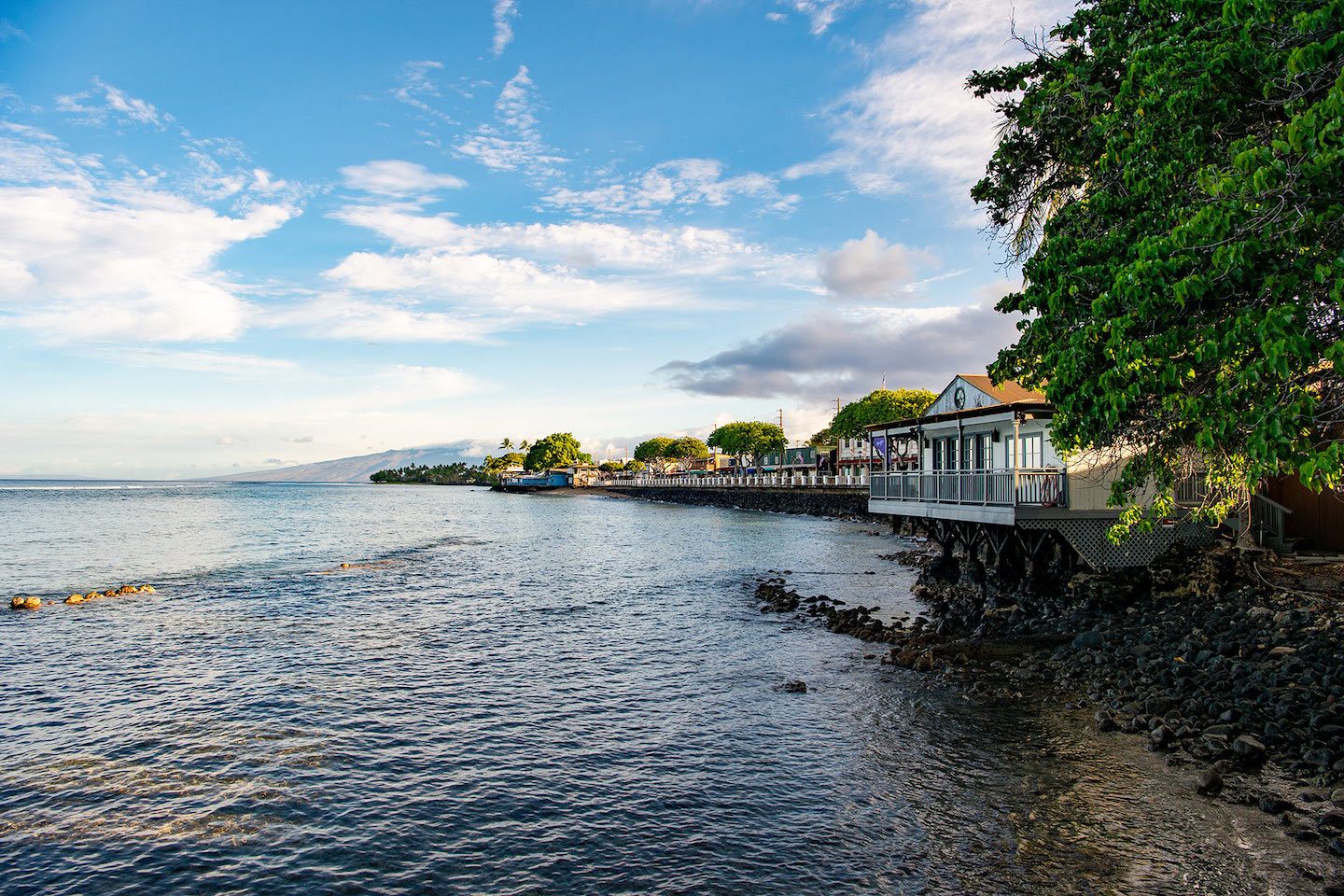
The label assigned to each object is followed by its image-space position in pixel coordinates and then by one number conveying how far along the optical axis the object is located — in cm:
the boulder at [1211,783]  924
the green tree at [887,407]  7244
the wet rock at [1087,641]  1535
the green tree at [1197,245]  738
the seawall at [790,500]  7162
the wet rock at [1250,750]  979
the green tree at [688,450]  18712
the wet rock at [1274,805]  857
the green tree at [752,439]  13388
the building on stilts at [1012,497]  1934
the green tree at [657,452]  18850
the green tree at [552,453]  19425
